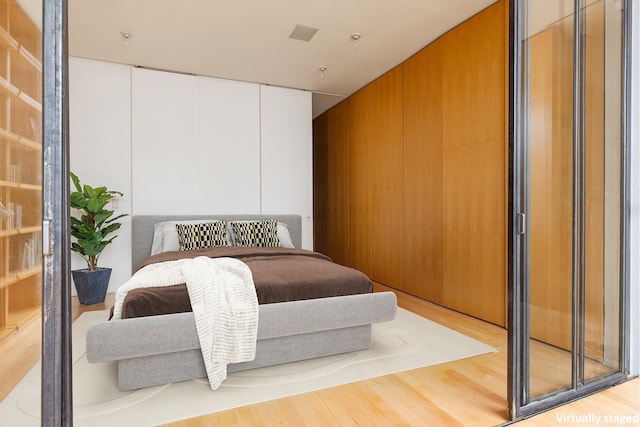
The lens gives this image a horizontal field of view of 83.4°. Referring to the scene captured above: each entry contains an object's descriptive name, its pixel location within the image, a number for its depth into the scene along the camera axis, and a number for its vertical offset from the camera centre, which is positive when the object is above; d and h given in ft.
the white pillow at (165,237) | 12.42 -0.95
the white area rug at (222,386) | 5.37 -3.22
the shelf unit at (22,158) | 3.69 +0.54
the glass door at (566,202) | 5.55 +0.13
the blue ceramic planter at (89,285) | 11.91 -2.49
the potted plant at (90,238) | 11.81 -0.92
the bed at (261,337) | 6.12 -2.42
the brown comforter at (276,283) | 6.68 -1.57
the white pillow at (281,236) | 13.55 -1.02
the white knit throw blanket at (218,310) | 6.55 -1.89
